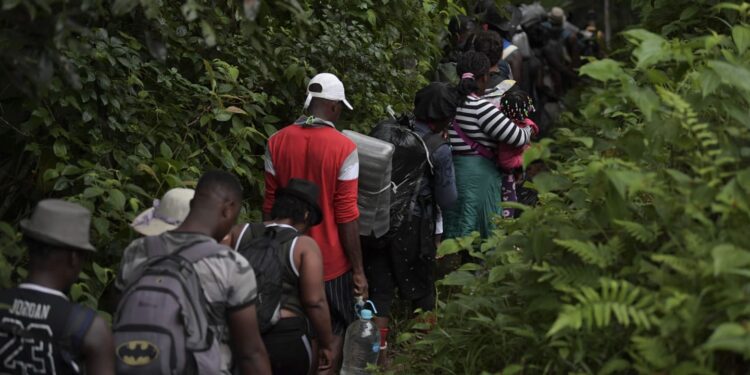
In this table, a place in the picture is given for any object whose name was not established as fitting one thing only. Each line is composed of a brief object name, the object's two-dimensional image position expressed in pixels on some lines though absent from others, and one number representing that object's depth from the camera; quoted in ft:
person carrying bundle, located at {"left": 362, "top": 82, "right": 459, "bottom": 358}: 25.07
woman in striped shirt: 28.17
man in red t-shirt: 22.43
